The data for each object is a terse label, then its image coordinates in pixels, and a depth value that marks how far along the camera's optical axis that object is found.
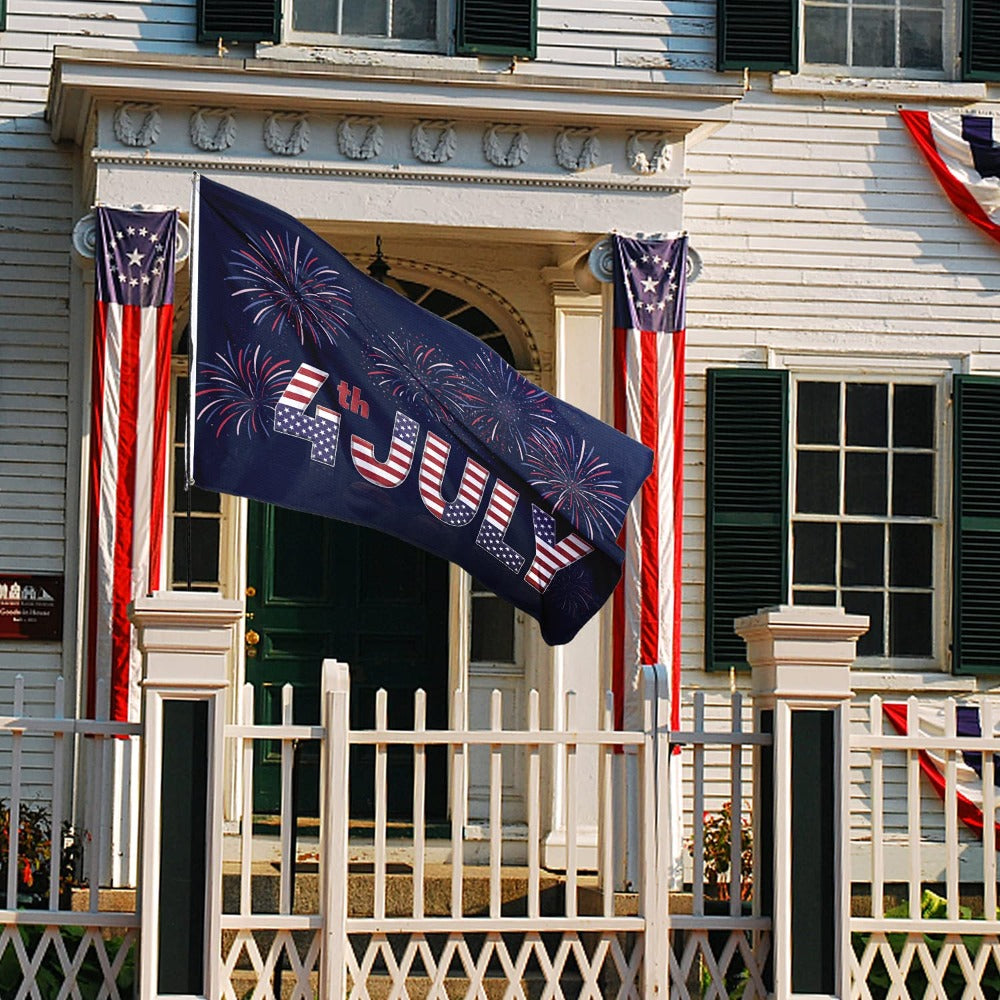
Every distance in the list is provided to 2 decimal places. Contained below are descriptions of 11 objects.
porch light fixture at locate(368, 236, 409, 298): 11.34
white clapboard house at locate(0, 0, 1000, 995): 11.10
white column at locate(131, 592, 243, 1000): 7.29
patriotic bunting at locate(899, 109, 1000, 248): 12.10
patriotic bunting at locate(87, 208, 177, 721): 10.21
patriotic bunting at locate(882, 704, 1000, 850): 11.66
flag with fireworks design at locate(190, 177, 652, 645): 7.64
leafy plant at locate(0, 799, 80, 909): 10.13
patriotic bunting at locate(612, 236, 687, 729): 10.65
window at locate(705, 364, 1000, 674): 11.83
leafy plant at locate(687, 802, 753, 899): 10.80
